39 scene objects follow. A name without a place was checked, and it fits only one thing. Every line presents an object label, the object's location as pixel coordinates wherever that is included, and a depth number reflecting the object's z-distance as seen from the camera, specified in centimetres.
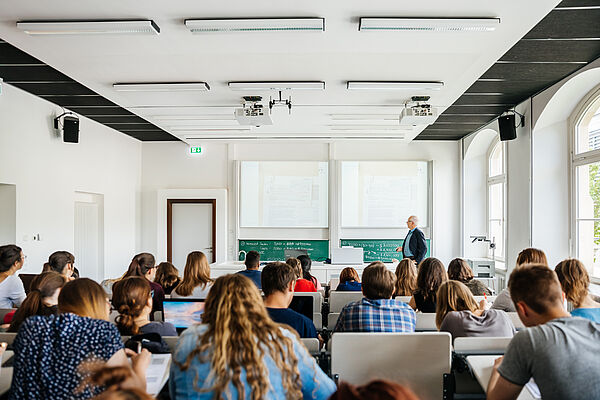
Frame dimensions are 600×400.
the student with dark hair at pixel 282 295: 309
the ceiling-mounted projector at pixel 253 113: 648
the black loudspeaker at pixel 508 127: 736
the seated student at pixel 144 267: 511
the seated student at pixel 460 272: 490
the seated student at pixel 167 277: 532
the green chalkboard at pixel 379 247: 1052
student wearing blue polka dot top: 193
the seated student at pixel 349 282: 527
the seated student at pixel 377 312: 313
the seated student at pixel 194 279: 477
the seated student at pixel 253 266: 537
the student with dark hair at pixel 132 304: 294
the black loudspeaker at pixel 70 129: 738
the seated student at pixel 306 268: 591
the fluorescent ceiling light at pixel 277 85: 582
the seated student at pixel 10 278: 444
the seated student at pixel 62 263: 488
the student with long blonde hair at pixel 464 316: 314
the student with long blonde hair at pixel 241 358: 171
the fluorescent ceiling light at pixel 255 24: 395
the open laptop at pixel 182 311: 364
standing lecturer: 855
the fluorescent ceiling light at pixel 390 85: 582
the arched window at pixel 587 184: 611
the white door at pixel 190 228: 1077
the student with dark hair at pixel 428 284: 432
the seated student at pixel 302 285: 512
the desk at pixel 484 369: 224
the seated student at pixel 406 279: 500
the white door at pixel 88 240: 858
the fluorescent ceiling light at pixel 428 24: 396
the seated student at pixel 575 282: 324
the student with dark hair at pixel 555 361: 185
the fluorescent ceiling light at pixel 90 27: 401
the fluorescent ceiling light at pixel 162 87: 585
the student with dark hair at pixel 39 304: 323
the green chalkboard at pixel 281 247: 1059
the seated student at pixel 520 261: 404
